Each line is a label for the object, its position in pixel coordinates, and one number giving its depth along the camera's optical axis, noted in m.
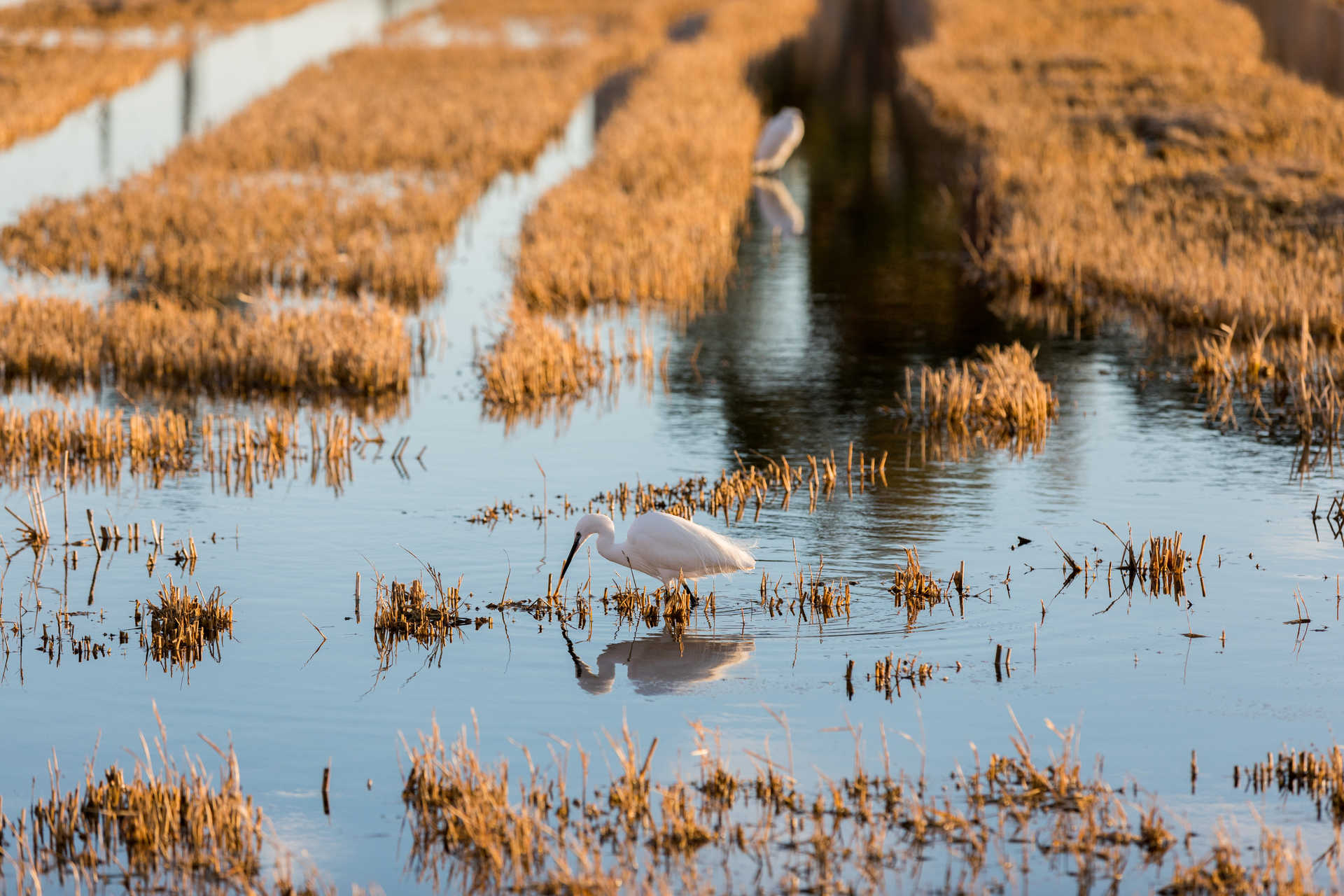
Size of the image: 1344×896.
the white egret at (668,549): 19.52
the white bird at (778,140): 61.28
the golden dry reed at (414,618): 19.91
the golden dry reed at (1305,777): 15.02
